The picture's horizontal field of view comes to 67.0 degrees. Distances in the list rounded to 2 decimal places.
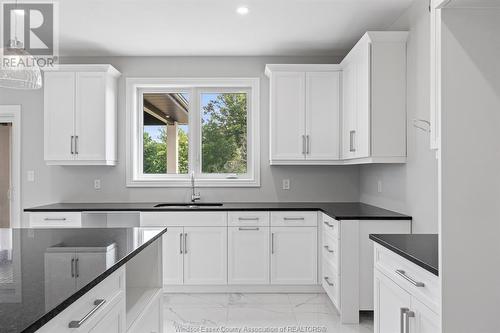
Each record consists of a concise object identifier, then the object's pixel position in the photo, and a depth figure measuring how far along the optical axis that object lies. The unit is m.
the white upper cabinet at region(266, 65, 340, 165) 3.90
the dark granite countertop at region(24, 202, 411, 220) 3.05
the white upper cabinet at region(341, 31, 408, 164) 3.11
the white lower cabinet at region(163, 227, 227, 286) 3.67
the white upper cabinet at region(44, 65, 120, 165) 3.92
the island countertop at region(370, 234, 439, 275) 1.52
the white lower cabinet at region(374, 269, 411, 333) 1.75
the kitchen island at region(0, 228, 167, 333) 1.01
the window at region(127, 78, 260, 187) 4.40
